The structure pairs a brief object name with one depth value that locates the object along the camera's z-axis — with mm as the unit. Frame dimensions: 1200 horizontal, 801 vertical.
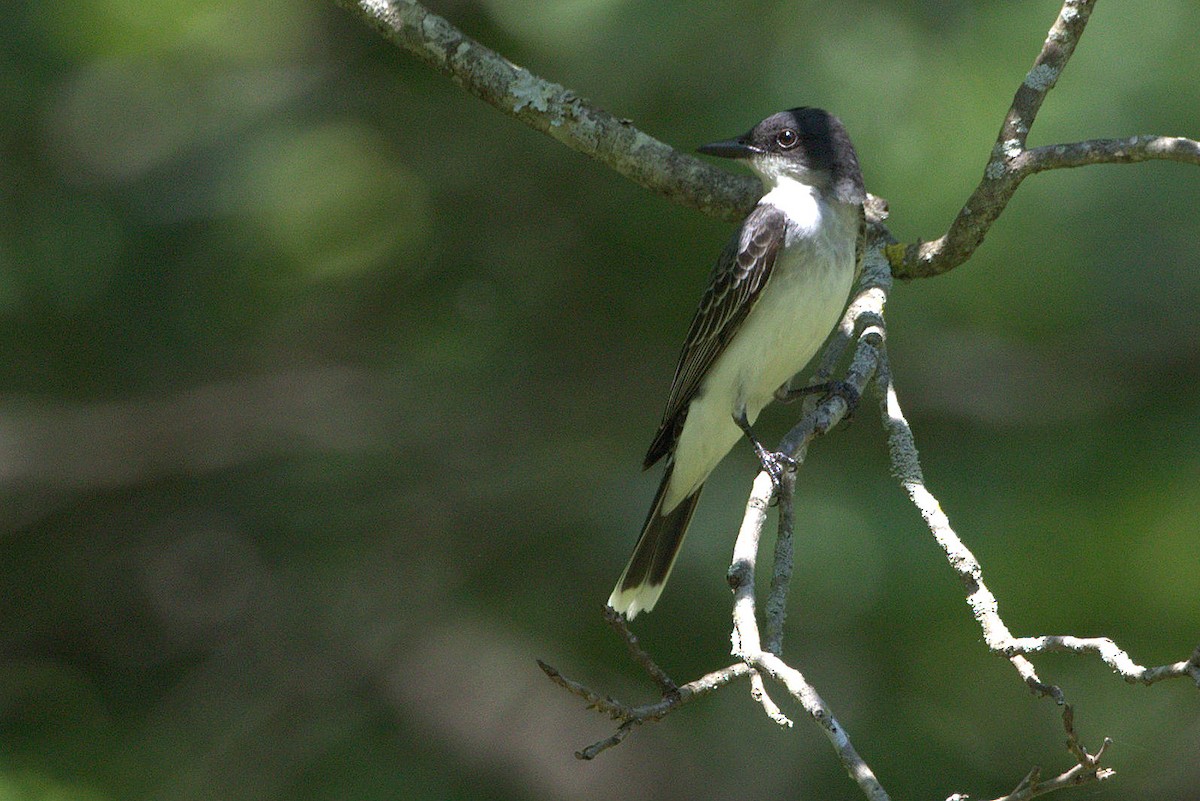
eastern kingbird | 7719
